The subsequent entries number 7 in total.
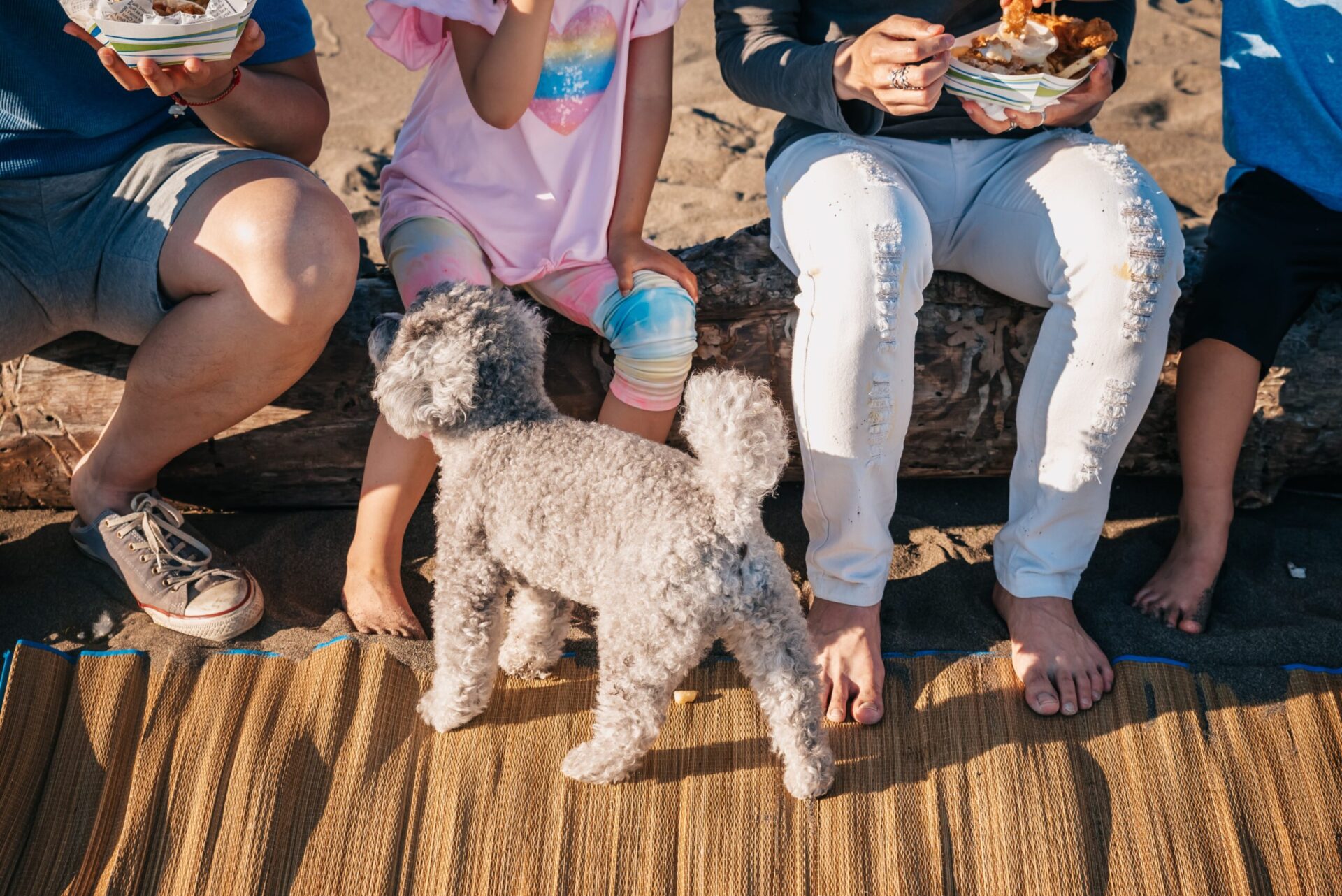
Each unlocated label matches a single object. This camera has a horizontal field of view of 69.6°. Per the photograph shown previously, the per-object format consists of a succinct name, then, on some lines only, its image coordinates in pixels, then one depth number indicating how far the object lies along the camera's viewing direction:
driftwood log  2.93
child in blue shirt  2.76
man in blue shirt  2.54
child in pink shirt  2.65
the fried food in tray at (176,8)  2.23
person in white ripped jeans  2.40
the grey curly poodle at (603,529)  1.97
